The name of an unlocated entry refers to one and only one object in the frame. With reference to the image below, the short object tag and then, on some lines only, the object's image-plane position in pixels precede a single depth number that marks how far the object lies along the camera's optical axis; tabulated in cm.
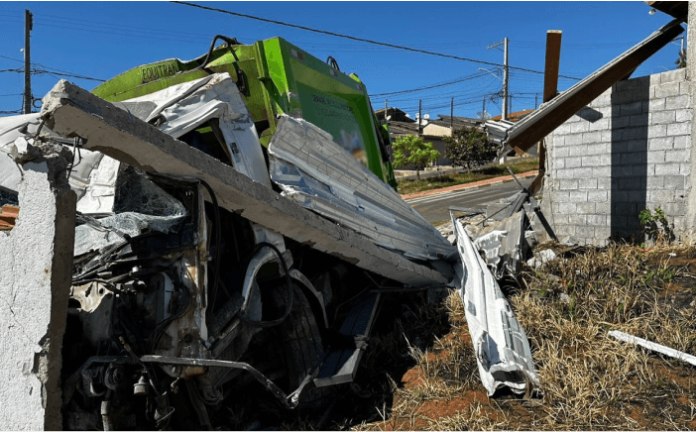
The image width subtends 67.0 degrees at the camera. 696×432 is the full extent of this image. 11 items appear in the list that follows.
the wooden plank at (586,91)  642
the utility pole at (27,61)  2016
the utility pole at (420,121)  3957
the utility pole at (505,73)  3035
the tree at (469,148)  2883
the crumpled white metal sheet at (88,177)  322
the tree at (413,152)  2841
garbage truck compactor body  263
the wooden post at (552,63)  721
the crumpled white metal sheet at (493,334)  339
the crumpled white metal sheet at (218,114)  336
